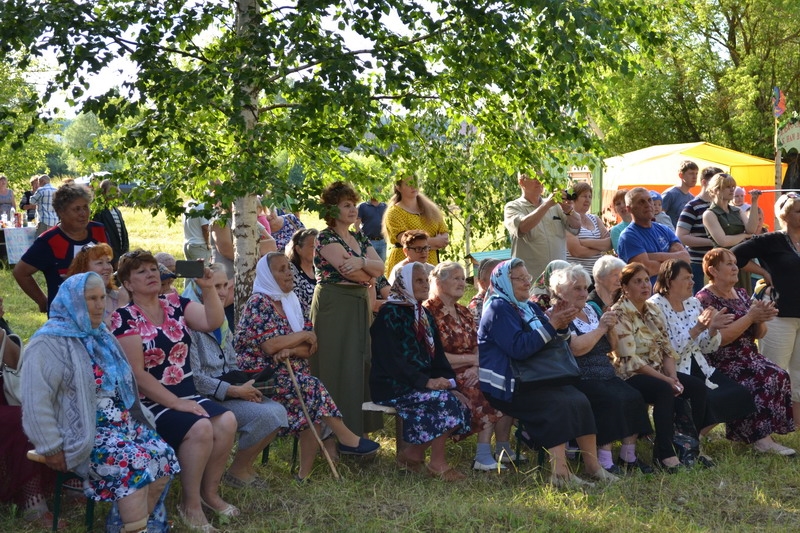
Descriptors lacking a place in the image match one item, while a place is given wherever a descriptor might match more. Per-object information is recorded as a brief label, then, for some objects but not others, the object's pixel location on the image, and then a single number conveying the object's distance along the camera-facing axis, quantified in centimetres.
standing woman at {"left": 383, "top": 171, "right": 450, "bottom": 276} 743
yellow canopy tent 1520
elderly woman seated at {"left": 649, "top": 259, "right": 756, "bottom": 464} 641
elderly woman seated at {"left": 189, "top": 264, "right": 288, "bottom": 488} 540
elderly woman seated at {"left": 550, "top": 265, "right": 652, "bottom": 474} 591
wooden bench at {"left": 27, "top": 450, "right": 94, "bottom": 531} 459
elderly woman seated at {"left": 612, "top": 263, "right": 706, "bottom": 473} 610
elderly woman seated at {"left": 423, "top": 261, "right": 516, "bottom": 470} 606
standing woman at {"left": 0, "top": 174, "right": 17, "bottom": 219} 1638
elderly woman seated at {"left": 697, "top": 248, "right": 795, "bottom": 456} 655
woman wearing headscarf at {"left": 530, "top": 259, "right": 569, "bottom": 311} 612
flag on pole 1297
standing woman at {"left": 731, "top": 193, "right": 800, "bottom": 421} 684
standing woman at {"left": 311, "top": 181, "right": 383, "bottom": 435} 611
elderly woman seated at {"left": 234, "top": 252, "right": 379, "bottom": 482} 576
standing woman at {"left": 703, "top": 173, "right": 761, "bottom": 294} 819
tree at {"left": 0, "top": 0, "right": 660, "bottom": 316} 542
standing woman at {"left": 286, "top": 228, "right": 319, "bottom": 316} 676
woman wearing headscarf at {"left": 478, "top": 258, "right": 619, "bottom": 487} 572
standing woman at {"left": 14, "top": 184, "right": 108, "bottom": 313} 606
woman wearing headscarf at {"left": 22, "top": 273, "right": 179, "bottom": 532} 435
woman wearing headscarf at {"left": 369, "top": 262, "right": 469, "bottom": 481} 579
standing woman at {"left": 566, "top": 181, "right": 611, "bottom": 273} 792
